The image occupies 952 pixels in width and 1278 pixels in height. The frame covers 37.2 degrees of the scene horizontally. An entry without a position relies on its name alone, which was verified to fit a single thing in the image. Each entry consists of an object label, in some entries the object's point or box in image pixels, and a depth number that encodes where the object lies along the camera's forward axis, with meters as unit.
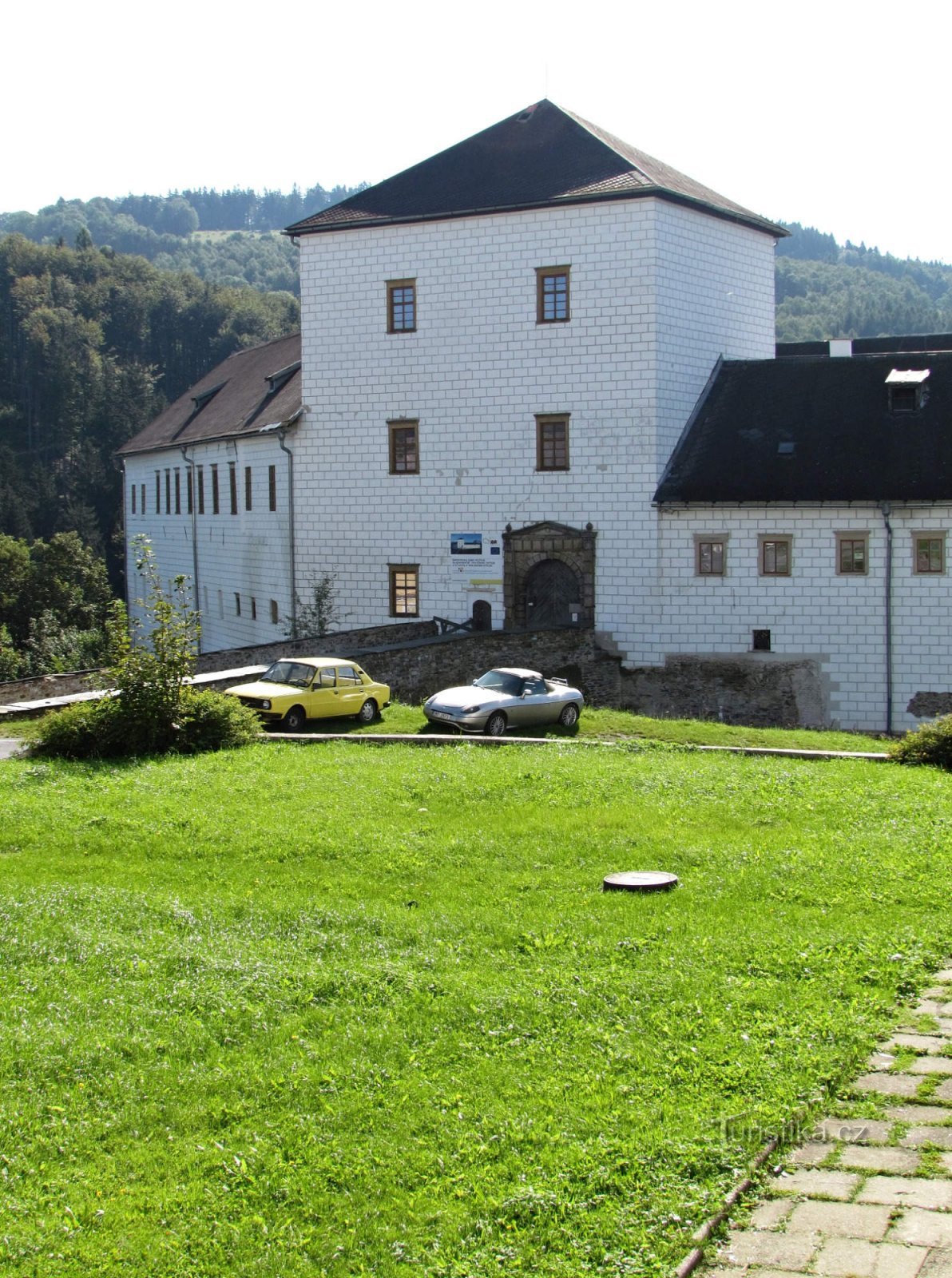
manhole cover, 12.07
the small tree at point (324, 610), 37.84
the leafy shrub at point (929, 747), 18.84
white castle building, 31.25
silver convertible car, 23.27
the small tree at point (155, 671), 19.53
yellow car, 22.70
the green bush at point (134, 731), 19.11
